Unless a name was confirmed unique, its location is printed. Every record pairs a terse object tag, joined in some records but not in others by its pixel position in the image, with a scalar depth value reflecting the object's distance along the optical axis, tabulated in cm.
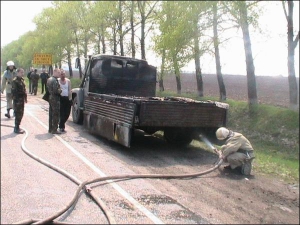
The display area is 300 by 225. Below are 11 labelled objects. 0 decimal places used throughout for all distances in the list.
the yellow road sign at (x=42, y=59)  1794
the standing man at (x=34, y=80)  1407
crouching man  654
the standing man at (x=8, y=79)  903
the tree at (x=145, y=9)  1058
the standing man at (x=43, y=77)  1432
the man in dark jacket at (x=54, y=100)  932
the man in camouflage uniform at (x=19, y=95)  794
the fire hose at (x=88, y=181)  377
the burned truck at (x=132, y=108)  778
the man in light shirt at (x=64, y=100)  986
